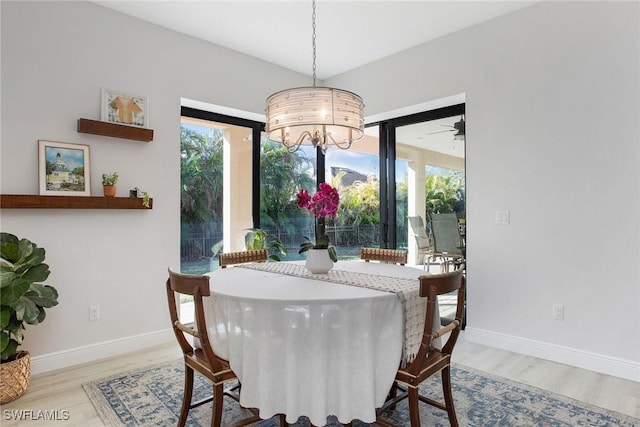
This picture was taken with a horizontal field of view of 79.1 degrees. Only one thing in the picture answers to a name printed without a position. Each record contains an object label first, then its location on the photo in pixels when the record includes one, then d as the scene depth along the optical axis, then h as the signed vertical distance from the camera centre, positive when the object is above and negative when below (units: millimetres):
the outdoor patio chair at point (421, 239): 4035 -255
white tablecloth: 1686 -608
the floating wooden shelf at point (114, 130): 2930 +684
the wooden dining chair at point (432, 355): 1640 -675
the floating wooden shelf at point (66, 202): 2609 +106
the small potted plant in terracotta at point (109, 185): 3018 +245
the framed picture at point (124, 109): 3098 +886
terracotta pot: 3018 +205
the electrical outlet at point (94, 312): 3030 -753
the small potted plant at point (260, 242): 4012 -284
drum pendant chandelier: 2174 +579
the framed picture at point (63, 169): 2787 +354
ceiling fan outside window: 3755 +840
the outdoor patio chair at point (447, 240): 3748 -252
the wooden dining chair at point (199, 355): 1684 -670
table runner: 1780 -358
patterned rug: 2086 -1112
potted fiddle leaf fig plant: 2191 -504
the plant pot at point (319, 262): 2227 -269
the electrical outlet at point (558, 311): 2938 -743
